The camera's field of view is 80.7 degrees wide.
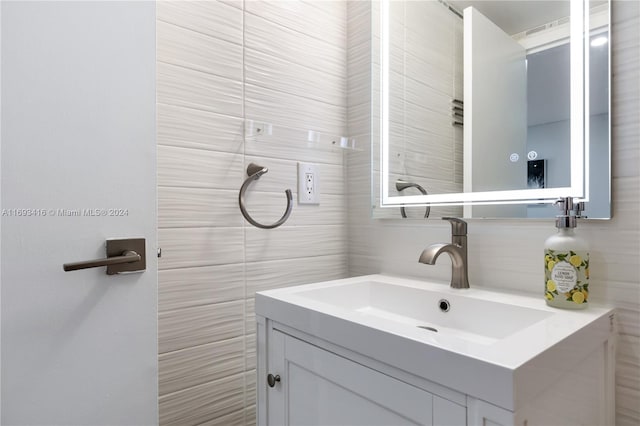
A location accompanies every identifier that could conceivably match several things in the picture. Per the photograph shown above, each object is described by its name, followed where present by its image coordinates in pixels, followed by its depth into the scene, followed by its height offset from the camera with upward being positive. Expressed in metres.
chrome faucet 0.94 -0.10
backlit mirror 0.81 +0.27
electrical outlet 1.22 +0.09
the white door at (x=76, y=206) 0.71 +0.01
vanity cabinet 0.51 -0.26
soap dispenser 0.73 -0.10
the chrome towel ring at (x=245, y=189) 1.05 +0.05
